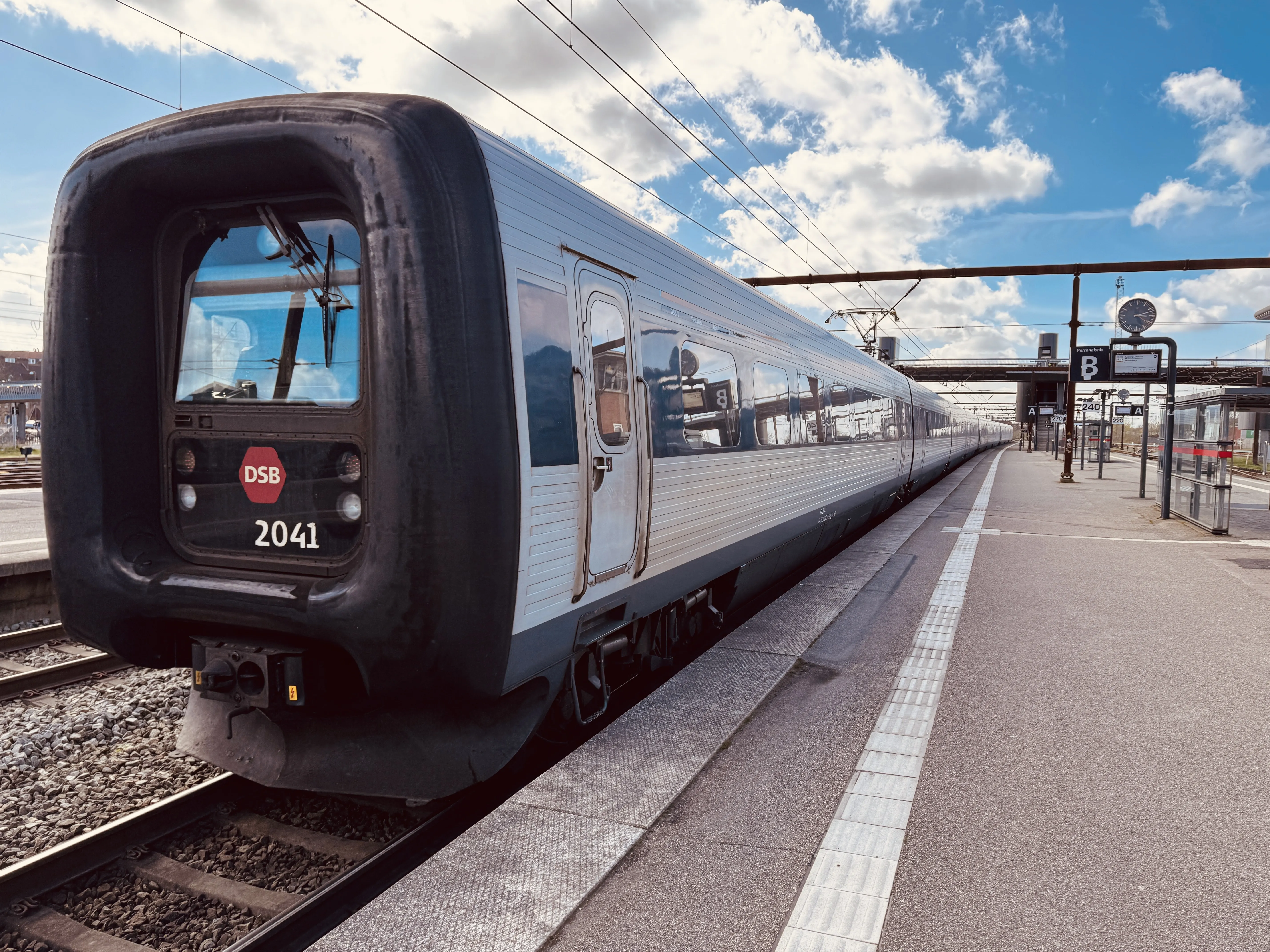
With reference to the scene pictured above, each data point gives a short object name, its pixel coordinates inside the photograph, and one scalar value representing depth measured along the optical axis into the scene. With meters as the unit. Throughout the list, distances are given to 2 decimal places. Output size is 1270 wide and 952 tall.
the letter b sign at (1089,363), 16.81
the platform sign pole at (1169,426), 14.06
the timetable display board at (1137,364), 14.66
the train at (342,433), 3.06
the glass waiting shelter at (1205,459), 11.95
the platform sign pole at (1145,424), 18.73
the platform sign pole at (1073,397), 21.12
